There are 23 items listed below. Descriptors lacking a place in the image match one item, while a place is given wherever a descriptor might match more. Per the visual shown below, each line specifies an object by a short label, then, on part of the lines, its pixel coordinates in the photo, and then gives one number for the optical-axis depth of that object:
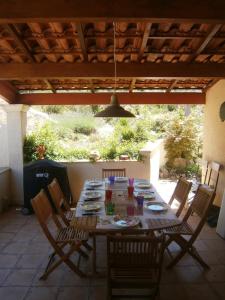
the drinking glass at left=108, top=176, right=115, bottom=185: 3.43
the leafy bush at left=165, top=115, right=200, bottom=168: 6.78
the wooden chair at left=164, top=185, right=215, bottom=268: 2.48
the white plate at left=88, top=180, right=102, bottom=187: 3.38
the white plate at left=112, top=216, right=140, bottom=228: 2.07
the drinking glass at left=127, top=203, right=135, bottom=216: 2.33
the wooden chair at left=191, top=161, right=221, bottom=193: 4.04
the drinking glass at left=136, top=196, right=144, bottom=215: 2.41
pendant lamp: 2.56
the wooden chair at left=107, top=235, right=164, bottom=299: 1.60
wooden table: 2.03
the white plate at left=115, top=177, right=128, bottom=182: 3.59
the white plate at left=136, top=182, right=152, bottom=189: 3.23
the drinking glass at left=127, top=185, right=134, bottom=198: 2.92
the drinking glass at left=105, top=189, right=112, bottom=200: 2.63
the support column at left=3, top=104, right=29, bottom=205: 4.43
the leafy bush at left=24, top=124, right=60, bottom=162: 4.59
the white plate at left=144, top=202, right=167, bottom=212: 2.42
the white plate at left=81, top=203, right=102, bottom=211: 2.43
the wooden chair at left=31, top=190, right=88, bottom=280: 2.33
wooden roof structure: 1.88
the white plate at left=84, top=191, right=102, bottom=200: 2.80
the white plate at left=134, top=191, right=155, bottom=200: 2.80
